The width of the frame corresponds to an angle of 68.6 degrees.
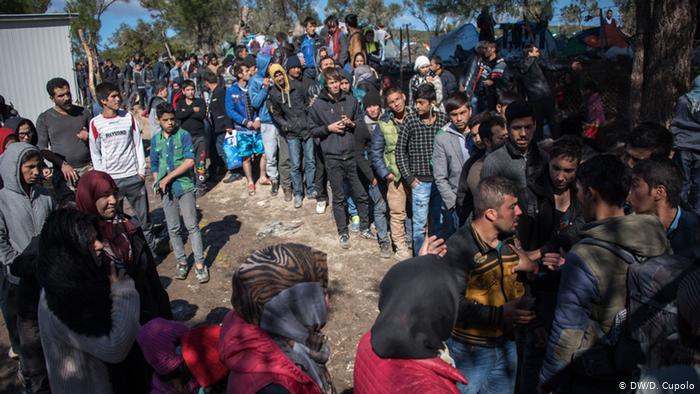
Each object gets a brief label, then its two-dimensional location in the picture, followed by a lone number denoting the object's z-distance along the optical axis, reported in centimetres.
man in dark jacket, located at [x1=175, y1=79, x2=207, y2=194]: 911
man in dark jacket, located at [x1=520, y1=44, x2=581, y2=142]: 751
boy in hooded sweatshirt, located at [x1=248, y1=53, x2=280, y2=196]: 875
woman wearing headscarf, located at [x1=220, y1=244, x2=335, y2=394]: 183
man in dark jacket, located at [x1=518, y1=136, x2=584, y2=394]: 348
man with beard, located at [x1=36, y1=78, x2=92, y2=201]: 643
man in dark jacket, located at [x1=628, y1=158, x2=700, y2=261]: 297
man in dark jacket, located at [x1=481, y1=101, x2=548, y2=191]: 410
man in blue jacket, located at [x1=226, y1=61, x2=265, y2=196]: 913
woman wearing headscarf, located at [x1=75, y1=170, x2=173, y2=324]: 351
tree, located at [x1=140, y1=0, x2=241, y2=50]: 4034
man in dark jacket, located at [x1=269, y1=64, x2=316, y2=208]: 812
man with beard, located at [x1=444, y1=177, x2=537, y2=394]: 289
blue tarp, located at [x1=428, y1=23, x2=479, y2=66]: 1788
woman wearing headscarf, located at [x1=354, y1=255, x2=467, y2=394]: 186
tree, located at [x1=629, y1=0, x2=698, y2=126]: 671
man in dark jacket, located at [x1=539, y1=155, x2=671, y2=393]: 254
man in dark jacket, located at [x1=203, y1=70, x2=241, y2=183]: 962
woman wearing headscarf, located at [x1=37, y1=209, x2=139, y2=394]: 256
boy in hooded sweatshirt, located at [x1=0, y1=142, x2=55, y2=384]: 411
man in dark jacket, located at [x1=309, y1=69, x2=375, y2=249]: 679
